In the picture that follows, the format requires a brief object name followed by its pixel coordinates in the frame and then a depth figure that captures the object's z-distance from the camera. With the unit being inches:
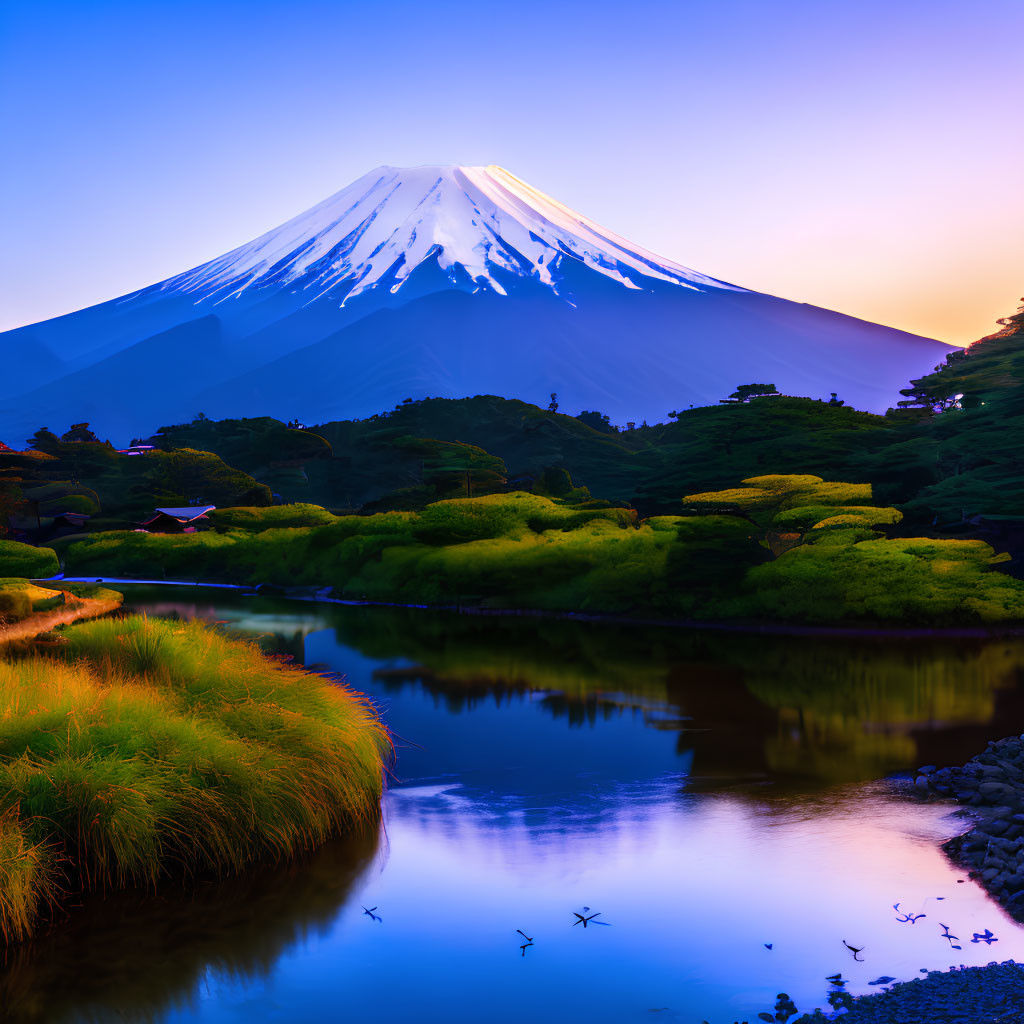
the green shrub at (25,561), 1090.1
